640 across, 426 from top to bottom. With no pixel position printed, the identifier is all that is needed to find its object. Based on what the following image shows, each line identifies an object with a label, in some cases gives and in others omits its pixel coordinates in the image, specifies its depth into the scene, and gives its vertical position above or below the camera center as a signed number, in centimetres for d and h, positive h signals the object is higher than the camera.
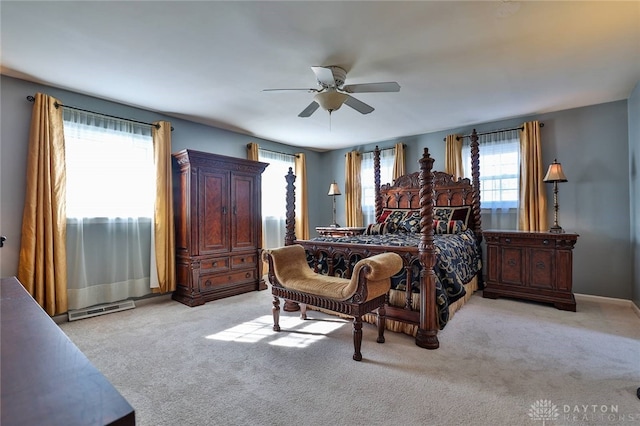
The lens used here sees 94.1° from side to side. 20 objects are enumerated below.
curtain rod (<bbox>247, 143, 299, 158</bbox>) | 558 +119
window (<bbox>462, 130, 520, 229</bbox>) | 428 +49
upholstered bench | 228 -61
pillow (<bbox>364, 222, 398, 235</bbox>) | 455 -25
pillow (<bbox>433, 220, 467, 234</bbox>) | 409 -20
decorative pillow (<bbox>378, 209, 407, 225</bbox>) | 465 -5
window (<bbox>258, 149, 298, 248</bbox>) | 544 +30
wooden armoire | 393 -16
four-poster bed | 252 -34
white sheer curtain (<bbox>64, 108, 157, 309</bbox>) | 331 +10
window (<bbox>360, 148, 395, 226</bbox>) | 551 +69
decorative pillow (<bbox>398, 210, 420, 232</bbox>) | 438 -14
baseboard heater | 328 -108
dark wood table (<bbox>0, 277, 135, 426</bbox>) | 53 -36
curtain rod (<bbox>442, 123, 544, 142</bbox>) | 418 +118
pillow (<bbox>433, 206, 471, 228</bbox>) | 439 -2
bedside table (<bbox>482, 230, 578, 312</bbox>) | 340 -67
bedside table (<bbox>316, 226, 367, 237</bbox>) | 507 -31
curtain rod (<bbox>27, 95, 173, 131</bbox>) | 304 +120
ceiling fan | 249 +109
